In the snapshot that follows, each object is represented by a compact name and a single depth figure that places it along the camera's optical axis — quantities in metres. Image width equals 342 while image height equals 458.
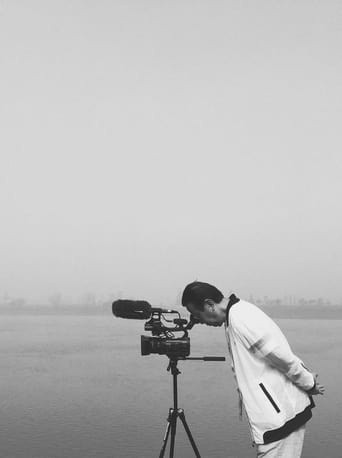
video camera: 2.70
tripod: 2.86
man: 1.85
